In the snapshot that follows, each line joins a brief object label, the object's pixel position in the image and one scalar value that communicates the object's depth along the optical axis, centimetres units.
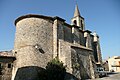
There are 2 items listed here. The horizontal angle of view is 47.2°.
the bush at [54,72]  1739
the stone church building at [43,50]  1905
